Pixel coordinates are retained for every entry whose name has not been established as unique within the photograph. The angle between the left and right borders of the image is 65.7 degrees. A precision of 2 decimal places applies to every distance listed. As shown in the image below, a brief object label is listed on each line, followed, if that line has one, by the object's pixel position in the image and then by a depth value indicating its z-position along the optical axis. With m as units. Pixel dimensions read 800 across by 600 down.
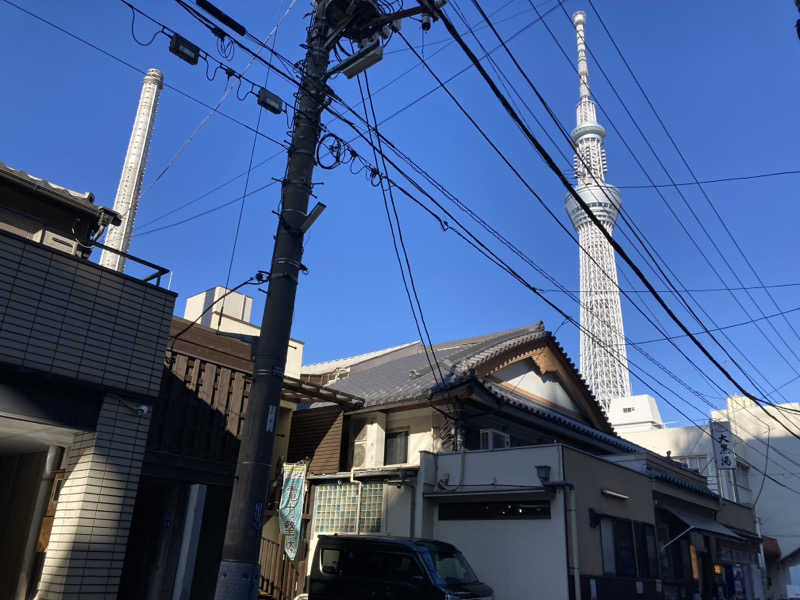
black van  11.09
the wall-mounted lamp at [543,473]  13.79
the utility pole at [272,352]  5.97
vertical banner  16.00
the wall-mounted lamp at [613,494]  15.03
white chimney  36.09
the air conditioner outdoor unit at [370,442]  17.88
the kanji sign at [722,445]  27.25
